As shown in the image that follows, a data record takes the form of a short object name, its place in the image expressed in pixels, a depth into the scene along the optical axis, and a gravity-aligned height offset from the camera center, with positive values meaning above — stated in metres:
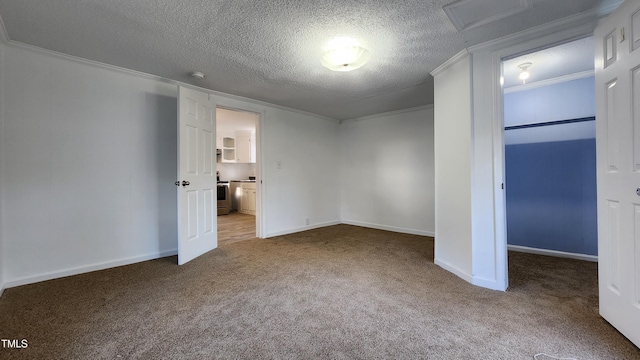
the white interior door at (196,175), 3.02 +0.09
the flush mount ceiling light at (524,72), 2.89 +1.26
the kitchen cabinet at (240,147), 7.66 +1.03
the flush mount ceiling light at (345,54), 2.31 +1.15
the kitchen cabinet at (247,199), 6.95 -0.46
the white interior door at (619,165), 1.49 +0.08
